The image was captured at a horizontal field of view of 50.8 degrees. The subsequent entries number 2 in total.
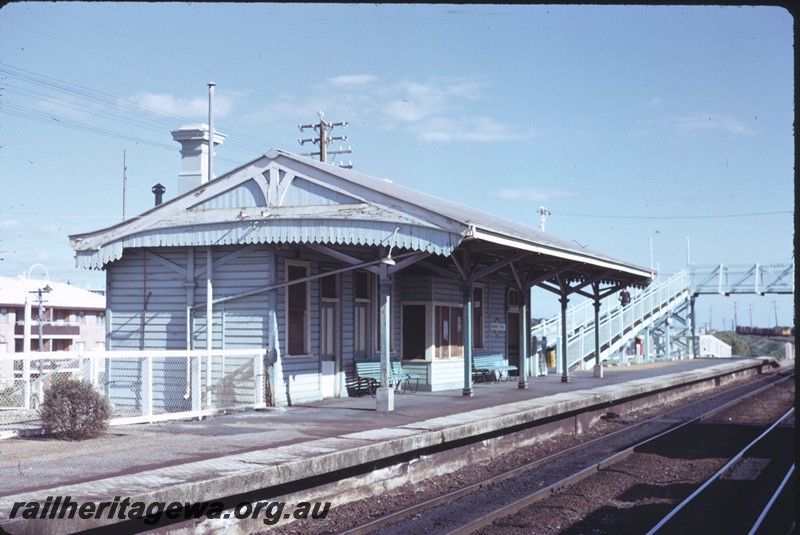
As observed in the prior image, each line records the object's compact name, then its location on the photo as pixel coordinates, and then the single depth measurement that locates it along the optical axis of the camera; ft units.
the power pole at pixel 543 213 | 133.18
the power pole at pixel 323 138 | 120.16
